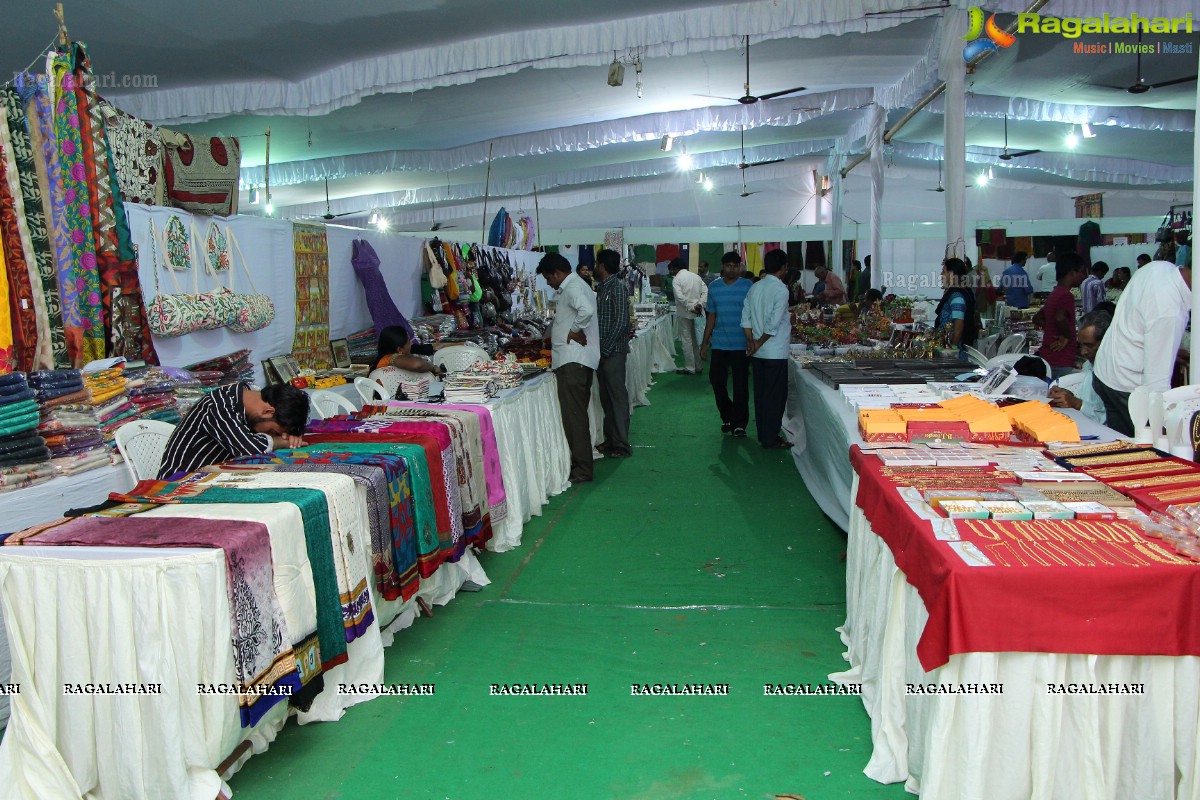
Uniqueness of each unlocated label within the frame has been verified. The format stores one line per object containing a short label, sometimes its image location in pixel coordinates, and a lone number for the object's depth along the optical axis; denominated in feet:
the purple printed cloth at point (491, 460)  13.83
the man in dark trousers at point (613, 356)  21.46
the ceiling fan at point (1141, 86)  27.00
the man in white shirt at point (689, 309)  40.29
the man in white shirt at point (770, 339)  21.07
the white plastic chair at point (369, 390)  16.74
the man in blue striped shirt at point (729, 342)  23.84
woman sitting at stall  17.85
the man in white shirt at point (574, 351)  18.89
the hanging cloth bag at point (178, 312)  12.85
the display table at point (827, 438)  12.98
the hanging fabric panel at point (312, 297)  17.52
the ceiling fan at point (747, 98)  28.43
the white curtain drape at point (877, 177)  39.55
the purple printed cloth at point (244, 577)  7.16
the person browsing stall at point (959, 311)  21.15
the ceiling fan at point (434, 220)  66.04
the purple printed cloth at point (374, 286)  20.01
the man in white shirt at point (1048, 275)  49.65
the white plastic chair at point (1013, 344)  22.13
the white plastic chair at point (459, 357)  20.34
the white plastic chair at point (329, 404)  15.42
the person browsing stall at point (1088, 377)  13.60
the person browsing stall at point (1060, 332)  19.15
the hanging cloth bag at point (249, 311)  14.93
